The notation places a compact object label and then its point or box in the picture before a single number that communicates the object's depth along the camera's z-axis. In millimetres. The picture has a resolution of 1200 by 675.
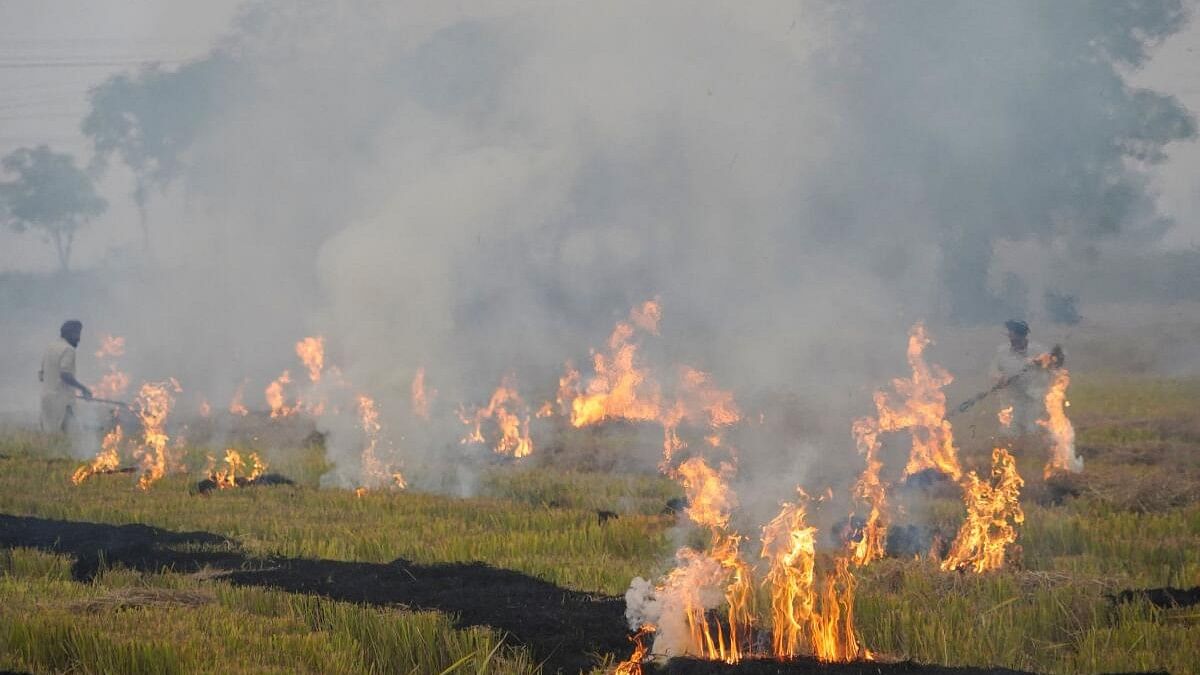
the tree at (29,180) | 70500
